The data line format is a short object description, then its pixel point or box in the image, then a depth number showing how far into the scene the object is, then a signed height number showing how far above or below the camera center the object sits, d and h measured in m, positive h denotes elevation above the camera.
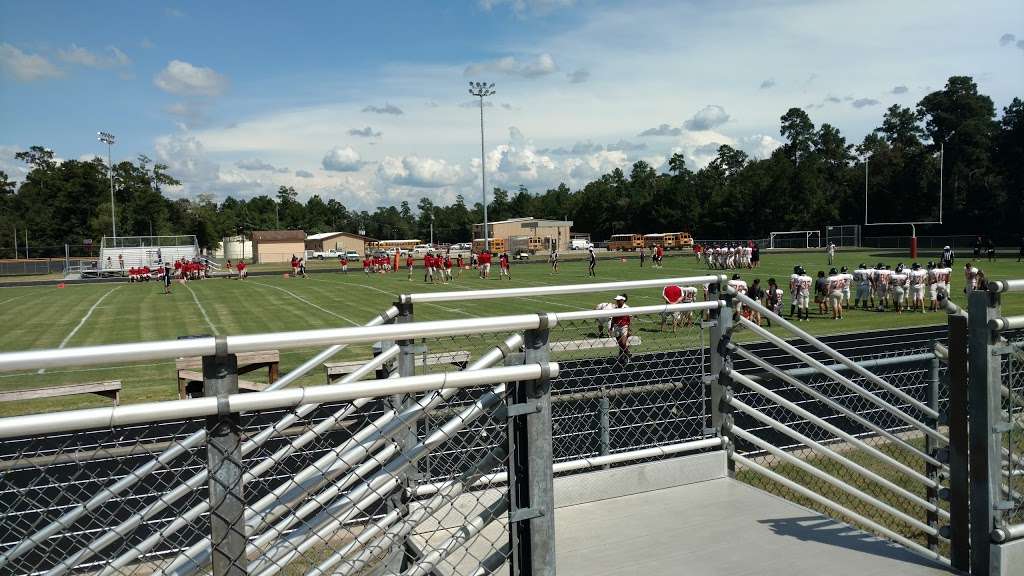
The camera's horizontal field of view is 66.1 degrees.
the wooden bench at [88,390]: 10.93 -2.08
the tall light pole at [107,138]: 64.31 +8.47
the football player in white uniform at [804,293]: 22.38 -1.91
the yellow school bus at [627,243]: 79.75 -1.33
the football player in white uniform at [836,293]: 22.47 -1.92
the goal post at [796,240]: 77.88 -1.38
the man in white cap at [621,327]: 8.06 -1.19
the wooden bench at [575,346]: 6.53 -1.08
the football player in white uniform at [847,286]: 23.27 -1.82
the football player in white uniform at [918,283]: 23.25 -1.75
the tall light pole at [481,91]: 63.53 +11.49
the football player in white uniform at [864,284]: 24.48 -1.83
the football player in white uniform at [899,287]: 23.39 -1.86
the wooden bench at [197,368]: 11.52 -1.94
